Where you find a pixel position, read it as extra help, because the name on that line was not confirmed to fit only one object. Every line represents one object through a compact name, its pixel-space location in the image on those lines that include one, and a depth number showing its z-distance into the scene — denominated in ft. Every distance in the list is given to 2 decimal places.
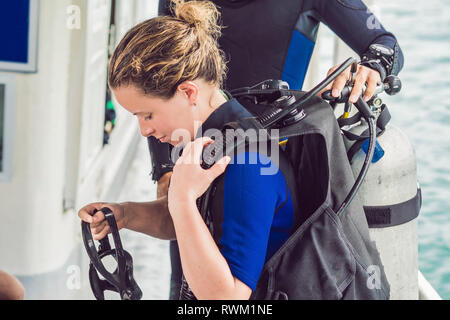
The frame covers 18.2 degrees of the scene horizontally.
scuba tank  9.43
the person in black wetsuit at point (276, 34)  10.62
